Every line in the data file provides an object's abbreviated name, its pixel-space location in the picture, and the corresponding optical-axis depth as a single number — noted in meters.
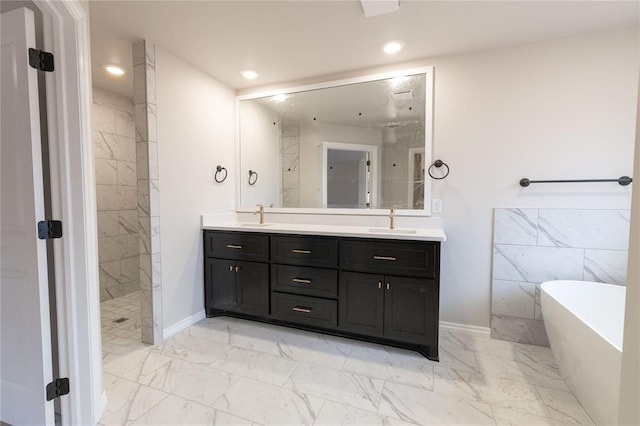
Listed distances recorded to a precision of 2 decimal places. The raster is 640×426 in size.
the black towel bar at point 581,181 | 2.02
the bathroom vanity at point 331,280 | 2.07
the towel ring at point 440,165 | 2.46
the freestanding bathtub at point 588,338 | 1.37
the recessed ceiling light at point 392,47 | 2.21
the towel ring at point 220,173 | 2.89
